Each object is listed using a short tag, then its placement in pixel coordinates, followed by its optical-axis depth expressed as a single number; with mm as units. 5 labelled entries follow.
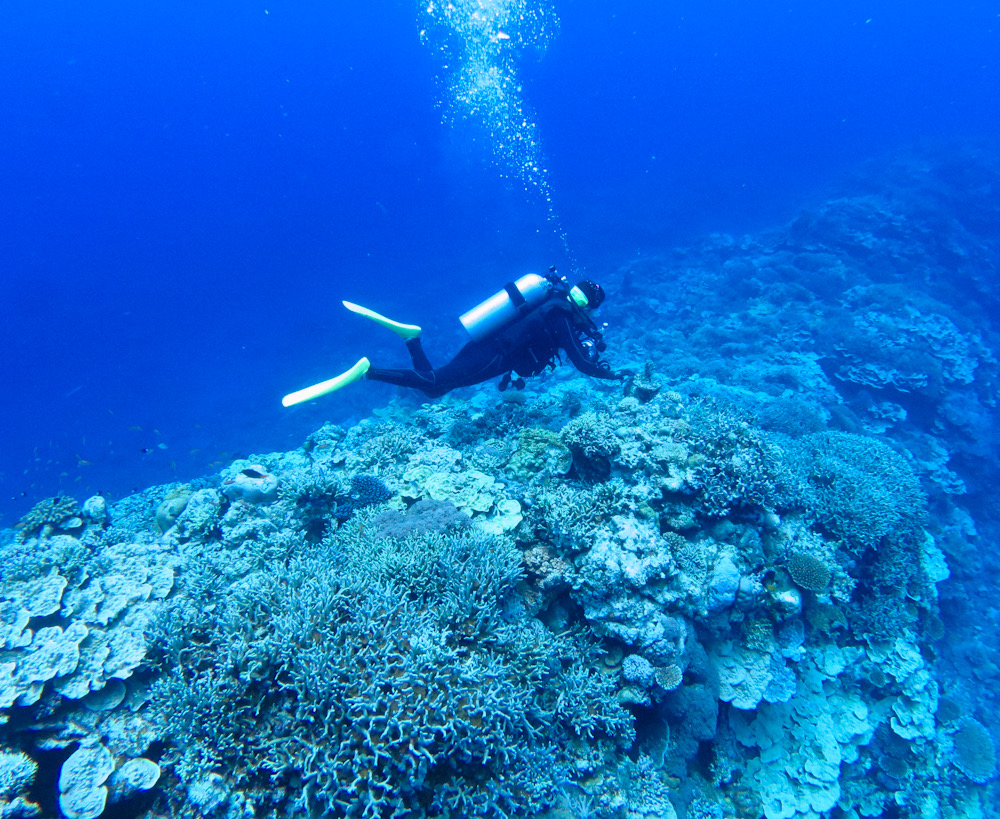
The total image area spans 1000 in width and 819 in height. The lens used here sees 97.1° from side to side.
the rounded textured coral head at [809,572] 5395
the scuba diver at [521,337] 7371
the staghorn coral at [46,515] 6527
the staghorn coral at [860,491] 6430
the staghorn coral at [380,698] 2865
